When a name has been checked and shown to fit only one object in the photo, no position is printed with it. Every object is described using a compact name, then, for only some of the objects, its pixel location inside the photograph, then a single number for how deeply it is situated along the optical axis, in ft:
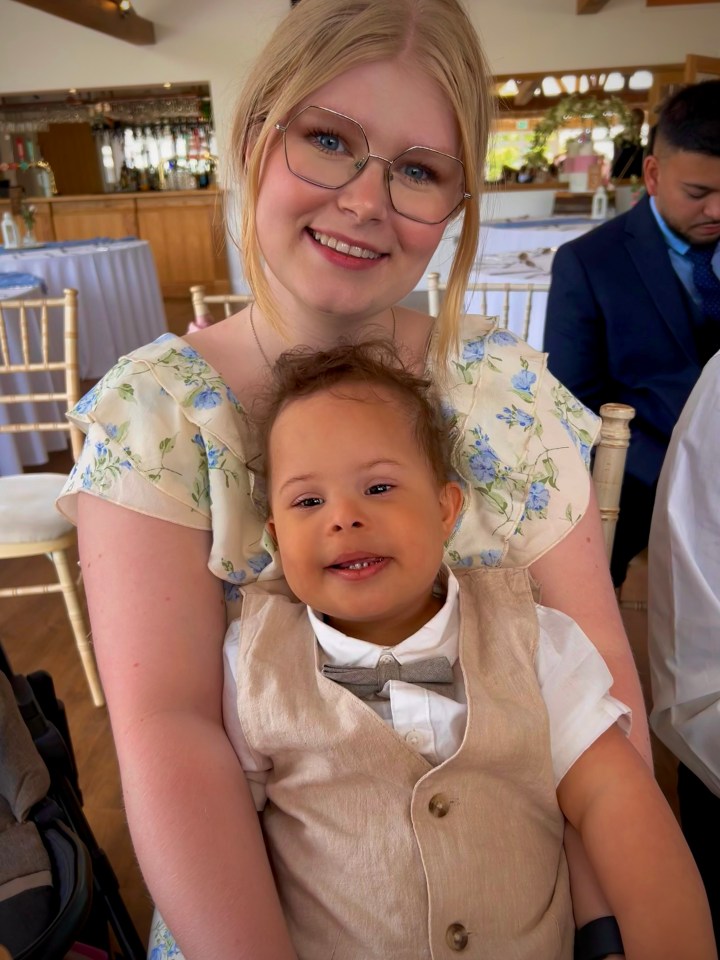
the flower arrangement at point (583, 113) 17.34
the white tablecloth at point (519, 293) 9.32
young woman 2.54
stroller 2.69
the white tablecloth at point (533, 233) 13.02
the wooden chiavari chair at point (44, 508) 6.40
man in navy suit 6.45
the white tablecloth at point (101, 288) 14.46
